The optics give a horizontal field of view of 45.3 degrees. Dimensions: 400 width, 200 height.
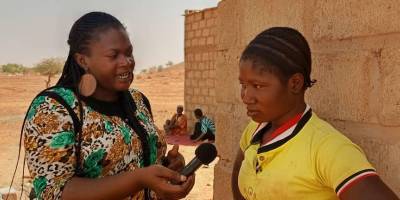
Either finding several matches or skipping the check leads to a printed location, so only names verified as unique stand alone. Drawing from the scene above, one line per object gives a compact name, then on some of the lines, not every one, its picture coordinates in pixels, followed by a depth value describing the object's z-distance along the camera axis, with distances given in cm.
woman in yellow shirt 157
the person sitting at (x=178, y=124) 1570
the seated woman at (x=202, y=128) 1364
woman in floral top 193
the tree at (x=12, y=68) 5170
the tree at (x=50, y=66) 3471
